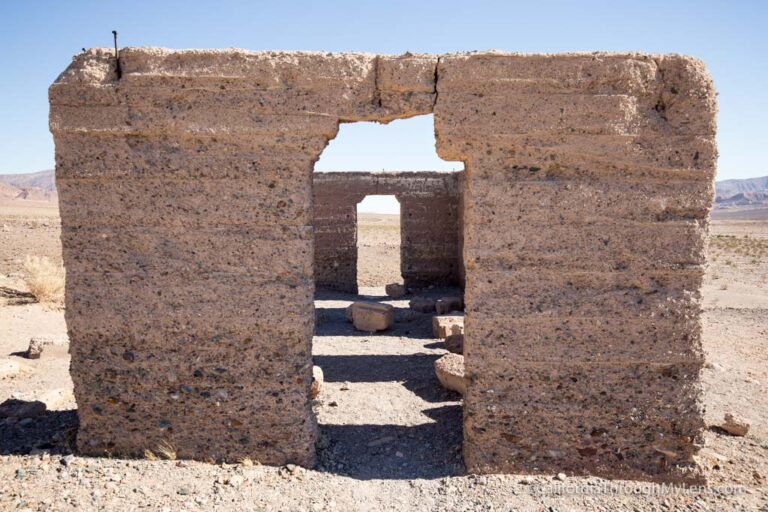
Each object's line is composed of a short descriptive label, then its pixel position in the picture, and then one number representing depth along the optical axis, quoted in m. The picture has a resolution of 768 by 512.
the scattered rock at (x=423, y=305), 9.54
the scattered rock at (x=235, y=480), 3.43
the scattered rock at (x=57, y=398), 4.74
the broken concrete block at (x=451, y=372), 5.36
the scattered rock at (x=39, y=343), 6.50
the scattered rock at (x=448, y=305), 9.27
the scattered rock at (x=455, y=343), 6.90
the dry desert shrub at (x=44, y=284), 9.03
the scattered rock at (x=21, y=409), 4.38
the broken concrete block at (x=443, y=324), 7.81
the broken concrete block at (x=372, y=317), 8.39
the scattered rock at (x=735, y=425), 4.45
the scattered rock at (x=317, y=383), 5.02
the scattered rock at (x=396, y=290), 11.30
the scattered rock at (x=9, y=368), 5.73
